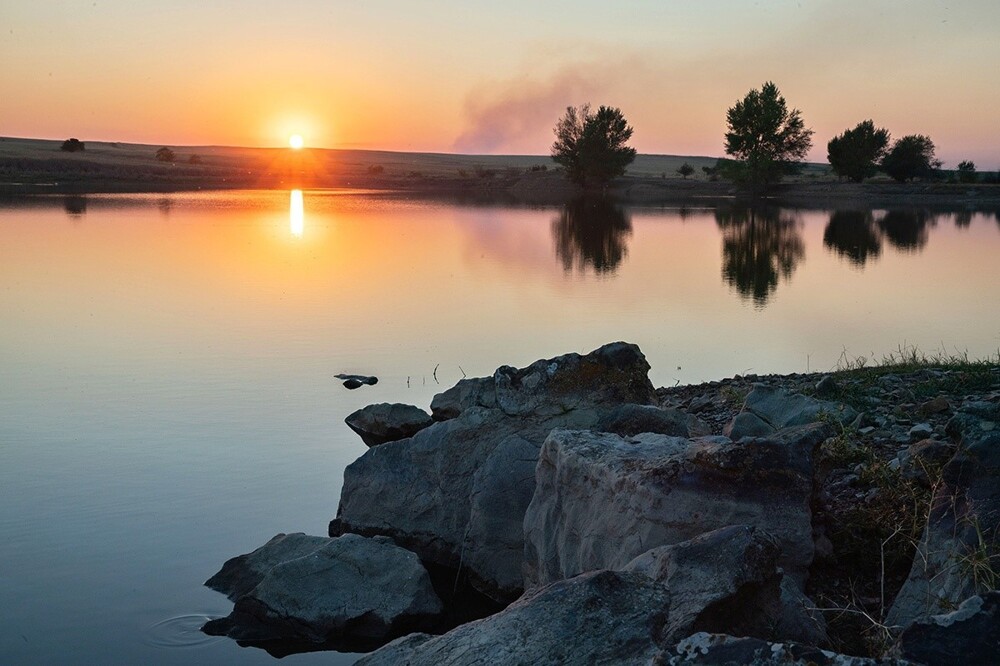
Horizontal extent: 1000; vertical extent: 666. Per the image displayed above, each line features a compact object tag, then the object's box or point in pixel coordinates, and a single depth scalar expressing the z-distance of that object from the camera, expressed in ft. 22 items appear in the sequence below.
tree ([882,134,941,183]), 263.70
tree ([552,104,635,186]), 275.18
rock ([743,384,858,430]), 26.84
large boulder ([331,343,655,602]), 23.53
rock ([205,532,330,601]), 22.70
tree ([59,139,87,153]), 362.74
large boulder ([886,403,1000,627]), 15.62
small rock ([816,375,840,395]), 30.45
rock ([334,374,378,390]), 43.33
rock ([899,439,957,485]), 20.84
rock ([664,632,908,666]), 10.18
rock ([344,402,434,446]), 35.32
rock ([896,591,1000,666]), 10.64
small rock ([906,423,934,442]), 25.04
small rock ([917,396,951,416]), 26.94
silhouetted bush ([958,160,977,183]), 270.26
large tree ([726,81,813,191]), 258.78
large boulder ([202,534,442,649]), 20.86
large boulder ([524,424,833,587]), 17.60
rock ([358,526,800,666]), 12.42
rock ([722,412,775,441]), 26.00
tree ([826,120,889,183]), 261.03
